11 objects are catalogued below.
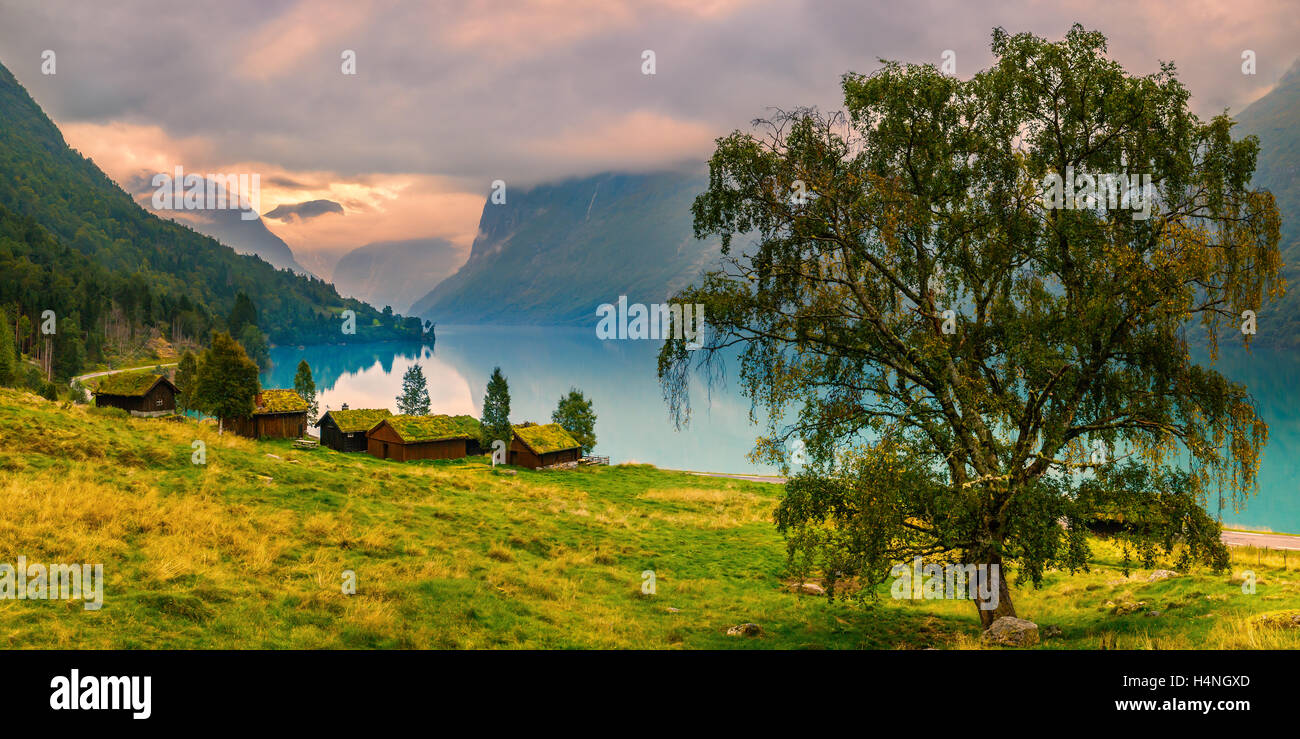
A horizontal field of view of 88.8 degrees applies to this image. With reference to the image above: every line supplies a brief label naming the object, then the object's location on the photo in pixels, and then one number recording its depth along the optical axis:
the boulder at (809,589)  26.27
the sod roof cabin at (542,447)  71.81
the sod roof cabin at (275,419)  70.25
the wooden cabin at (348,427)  74.12
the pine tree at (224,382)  61.97
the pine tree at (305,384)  97.81
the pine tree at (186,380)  80.12
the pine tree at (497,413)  75.75
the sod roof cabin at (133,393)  77.44
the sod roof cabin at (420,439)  70.50
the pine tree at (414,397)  104.38
